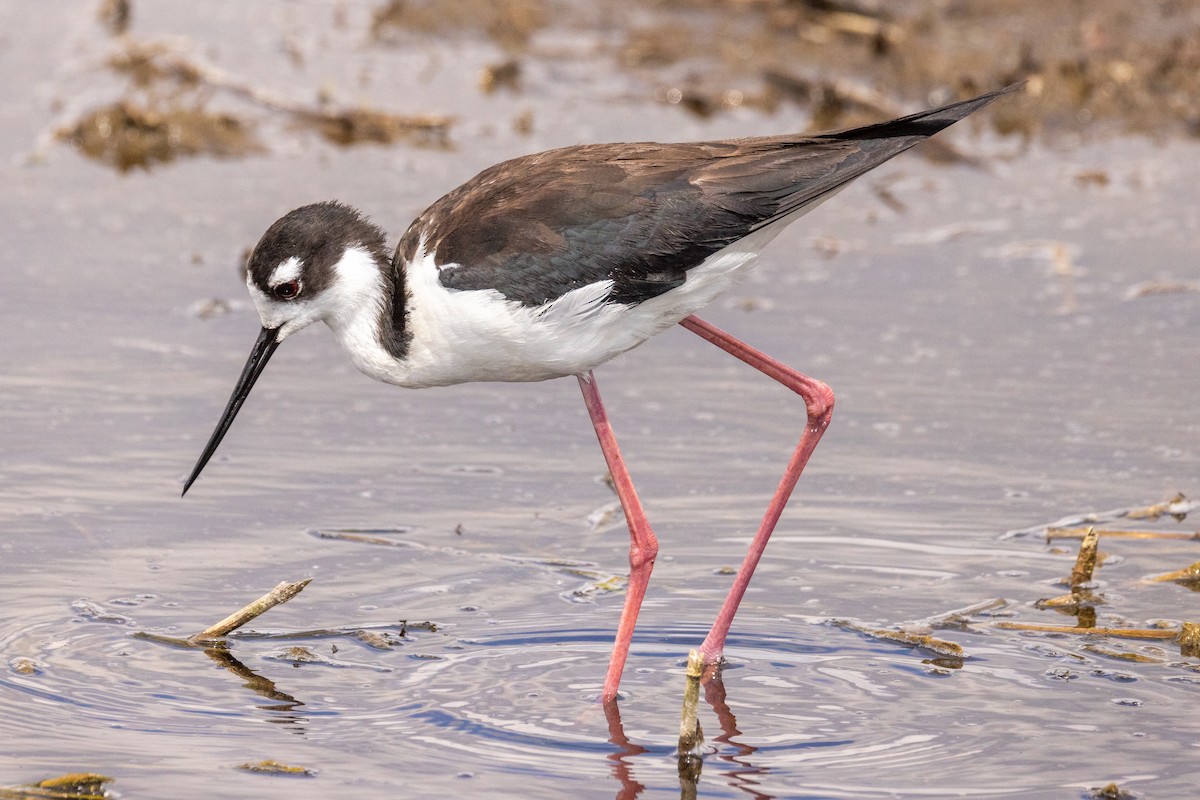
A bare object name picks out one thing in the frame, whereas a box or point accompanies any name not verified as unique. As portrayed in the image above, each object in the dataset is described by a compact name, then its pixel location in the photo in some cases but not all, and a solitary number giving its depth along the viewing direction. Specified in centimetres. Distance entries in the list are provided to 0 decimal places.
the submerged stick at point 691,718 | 863
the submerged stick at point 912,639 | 1037
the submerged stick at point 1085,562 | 1107
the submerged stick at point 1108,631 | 1056
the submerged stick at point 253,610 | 1016
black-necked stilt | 1005
